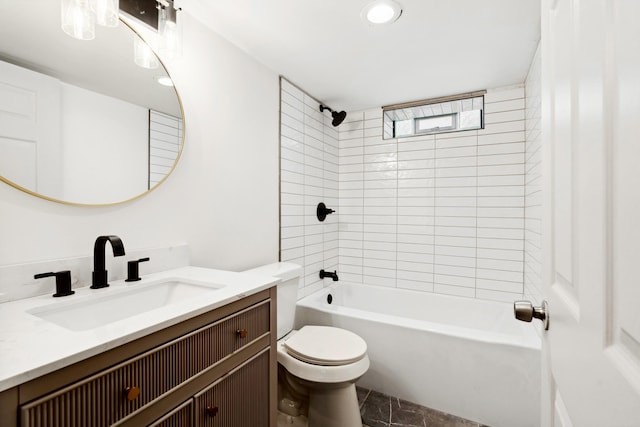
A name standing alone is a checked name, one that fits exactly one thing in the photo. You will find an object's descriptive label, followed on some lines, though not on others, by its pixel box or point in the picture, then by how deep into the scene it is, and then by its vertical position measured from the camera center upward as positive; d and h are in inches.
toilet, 58.3 -31.0
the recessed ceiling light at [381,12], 57.2 +40.4
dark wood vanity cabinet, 23.6 -17.0
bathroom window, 102.0 +36.3
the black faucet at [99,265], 42.3 -7.7
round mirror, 38.4 +15.1
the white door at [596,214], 13.0 +0.0
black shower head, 108.3 +36.0
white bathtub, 65.8 -36.0
